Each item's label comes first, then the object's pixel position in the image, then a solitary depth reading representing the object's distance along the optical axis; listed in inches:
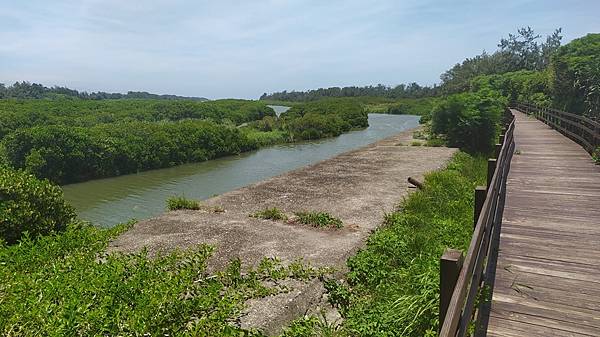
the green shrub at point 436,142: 754.2
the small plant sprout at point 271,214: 294.2
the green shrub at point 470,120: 699.4
